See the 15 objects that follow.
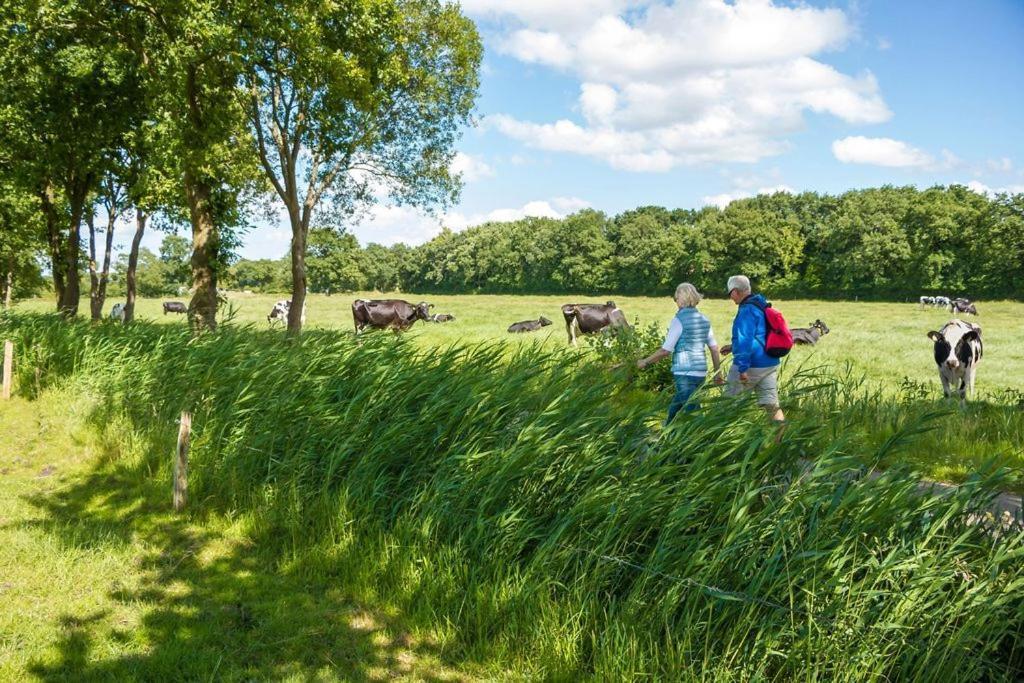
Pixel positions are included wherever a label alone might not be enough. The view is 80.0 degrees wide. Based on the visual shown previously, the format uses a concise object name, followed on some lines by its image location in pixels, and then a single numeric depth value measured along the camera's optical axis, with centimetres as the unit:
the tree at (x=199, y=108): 1205
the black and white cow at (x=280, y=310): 3661
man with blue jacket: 719
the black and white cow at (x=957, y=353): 1270
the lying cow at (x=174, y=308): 4681
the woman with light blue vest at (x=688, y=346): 721
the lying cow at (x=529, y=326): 2880
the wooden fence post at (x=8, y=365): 1160
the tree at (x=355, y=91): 1340
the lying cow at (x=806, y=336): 2425
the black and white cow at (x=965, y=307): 3834
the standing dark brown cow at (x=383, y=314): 2695
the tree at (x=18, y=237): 2050
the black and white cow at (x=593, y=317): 2356
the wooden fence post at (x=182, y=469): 646
